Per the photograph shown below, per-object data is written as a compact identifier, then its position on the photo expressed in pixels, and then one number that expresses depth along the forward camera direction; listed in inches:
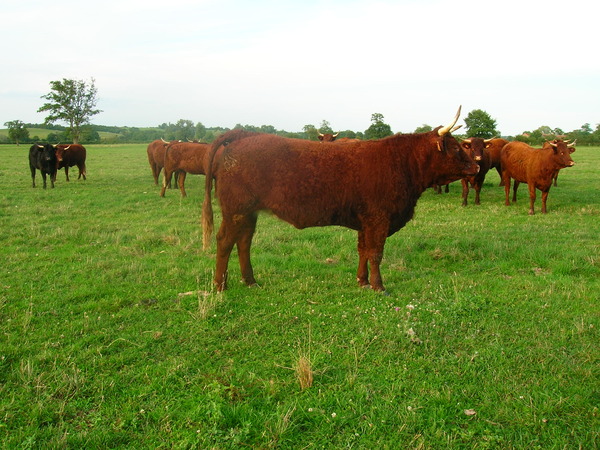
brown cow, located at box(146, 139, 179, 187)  652.7
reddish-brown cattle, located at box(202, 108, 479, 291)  210.5
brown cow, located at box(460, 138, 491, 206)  440.8
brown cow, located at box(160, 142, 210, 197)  573.0
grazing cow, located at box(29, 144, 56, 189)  631.8
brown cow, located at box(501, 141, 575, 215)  438.9
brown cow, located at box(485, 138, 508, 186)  569.0
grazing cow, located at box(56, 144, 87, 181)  704.4
